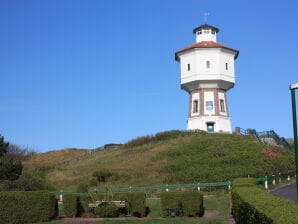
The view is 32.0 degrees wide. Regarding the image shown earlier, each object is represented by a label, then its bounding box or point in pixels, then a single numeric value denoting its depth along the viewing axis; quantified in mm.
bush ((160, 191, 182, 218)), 21828
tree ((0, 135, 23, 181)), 34219
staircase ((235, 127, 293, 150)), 55750
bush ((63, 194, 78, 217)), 23109
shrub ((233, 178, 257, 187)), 20125
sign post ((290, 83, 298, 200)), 15148
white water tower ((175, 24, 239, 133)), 60031
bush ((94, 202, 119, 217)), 22891
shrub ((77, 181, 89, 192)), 32591
